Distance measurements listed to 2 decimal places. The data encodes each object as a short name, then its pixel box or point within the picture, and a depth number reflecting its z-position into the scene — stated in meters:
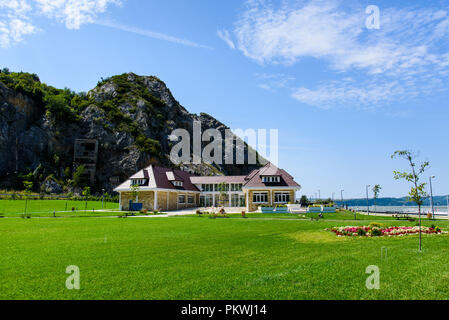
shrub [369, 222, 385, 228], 19.19
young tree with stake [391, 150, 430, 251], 12.61
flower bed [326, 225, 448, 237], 17.06
